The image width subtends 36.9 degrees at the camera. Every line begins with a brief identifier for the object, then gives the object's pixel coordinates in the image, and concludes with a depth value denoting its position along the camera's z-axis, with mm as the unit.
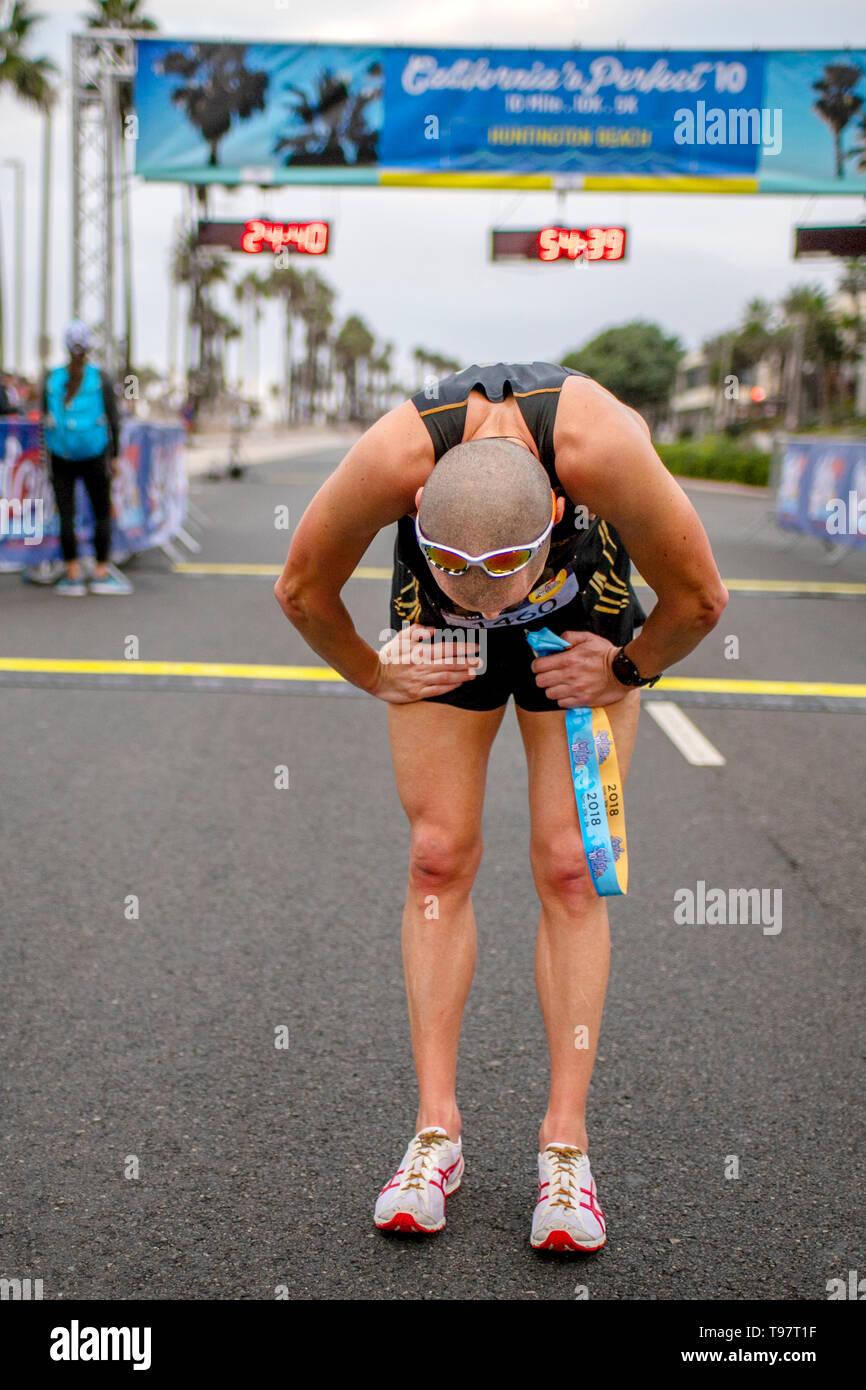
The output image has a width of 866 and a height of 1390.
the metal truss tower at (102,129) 16109
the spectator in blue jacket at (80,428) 10281
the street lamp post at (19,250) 56125
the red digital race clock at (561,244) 17516
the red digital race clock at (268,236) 16750
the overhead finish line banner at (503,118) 15789
